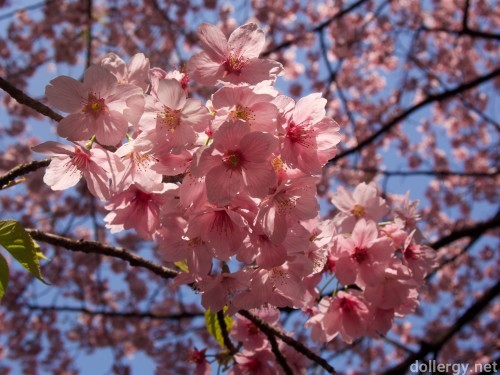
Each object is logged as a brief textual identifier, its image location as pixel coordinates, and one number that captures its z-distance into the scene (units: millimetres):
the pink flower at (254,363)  335
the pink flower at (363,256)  305
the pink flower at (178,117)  261
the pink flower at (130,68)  295
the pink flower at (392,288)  307
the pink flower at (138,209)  289
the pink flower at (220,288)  290
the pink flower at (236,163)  255
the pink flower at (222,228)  268
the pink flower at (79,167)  274
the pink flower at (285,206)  261
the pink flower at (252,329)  345
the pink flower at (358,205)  323
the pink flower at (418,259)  320
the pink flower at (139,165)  266
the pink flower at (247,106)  262
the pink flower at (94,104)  271
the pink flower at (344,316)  322
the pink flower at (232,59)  278
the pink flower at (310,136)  267
